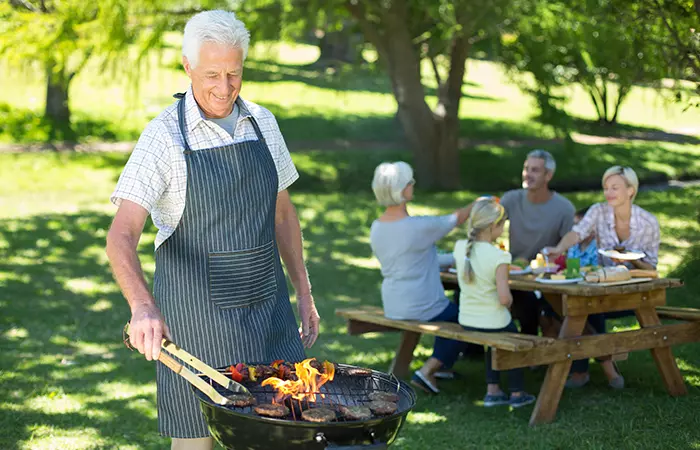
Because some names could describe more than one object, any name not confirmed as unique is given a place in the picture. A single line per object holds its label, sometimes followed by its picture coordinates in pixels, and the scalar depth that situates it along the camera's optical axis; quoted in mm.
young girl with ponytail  6332
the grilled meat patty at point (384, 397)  3232
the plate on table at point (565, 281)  6422
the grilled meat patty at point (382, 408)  3051
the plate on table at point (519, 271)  6902
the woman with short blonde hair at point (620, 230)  6918
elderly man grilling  3320
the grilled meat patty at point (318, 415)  2939
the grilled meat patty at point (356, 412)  2994
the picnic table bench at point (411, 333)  5941
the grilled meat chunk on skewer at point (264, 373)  3395
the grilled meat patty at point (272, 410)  2994
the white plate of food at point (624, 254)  6719
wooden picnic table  6102
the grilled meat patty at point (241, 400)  3082
